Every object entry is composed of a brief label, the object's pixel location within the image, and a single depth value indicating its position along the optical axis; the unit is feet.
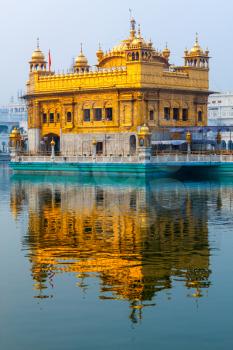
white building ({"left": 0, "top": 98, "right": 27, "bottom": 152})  512.63
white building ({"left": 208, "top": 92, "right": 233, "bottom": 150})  492.74
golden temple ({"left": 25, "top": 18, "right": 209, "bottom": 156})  212.64
